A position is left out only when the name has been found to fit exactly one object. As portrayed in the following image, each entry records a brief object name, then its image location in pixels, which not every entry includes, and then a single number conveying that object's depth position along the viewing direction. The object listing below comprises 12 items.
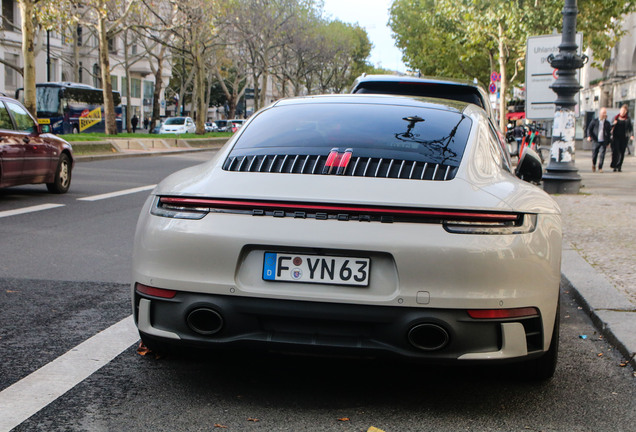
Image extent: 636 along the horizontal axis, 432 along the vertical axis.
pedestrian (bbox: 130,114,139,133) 64.43
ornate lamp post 15.30
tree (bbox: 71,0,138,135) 31.28
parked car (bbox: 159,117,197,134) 56.31
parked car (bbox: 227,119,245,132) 63.44
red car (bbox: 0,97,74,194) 12.38
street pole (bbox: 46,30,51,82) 49.14
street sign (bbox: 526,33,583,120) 18.33
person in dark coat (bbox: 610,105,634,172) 23.67
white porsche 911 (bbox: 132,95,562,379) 3.50
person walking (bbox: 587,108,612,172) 23.65
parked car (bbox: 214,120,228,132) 76.50
